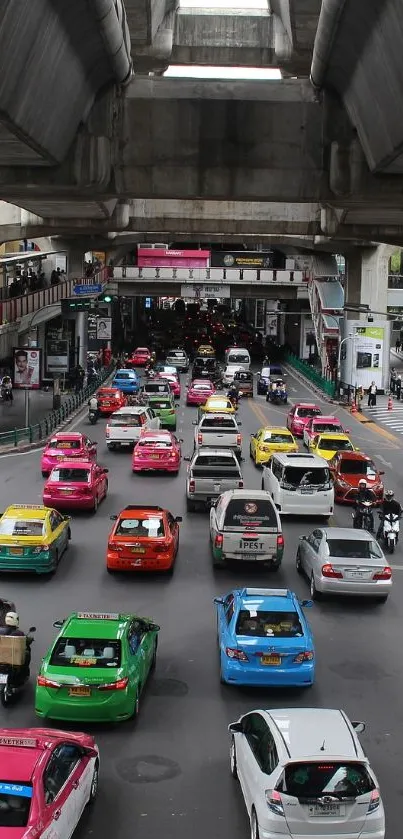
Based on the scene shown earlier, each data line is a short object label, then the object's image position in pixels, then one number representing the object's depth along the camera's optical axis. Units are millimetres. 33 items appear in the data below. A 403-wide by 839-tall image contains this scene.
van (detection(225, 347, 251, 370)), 71250
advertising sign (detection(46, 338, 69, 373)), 54156
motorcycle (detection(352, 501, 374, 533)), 23859
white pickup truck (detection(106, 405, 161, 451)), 37219
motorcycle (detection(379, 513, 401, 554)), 22719
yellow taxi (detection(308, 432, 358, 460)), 33625
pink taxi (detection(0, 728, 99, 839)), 8602
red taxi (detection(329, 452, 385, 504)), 28391
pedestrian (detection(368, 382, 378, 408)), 56709
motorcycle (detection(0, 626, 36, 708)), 13070
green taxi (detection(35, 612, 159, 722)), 12359
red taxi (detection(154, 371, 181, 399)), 57091
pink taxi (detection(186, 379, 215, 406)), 54219
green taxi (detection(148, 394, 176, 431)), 43438
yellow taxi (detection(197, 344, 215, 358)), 81688
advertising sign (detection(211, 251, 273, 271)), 81125
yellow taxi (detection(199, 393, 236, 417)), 42781
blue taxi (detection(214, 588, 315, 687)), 13672
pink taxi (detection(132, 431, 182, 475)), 32125
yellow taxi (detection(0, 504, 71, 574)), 19531
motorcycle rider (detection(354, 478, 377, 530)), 23750
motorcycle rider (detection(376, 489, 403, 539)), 22703
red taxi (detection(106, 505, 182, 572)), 19812
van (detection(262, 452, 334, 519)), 25359
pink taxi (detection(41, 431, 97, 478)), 30750
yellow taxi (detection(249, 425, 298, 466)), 33469
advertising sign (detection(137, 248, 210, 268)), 80500
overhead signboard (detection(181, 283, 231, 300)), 82250
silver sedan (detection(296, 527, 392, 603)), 18250
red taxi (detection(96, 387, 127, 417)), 48188
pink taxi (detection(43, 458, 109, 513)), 25516
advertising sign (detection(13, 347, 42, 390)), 40969
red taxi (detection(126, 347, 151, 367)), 77188
